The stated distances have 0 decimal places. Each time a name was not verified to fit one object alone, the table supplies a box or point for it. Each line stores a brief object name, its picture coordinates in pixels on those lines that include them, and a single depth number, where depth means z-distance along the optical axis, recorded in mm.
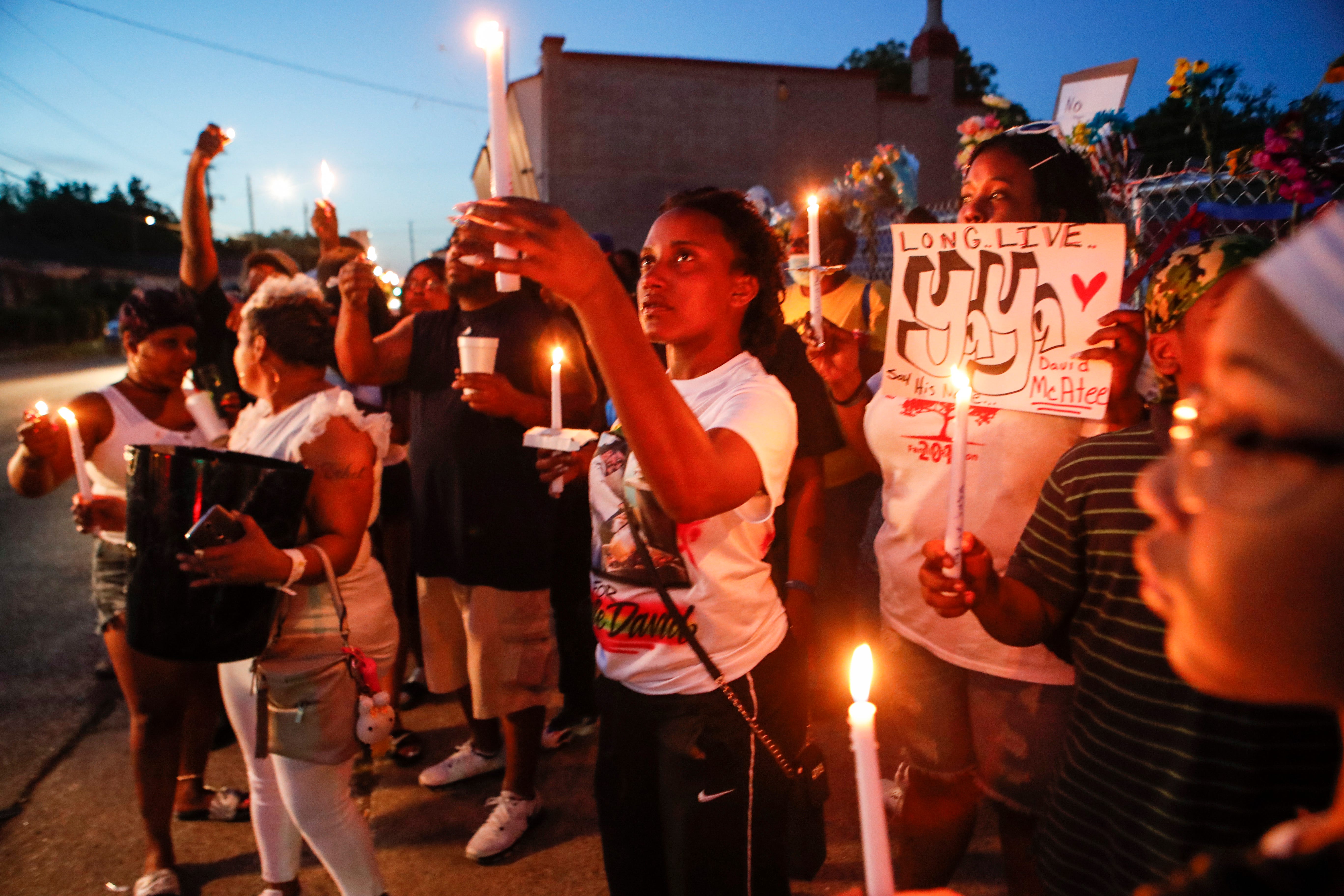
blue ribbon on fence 2221
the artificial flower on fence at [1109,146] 2682
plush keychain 2389
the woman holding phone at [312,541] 2438
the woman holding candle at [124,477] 2857
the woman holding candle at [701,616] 1782
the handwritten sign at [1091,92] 3221
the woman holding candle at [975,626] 2039
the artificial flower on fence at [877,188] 4668
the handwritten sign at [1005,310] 1831
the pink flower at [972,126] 2902
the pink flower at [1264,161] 2092
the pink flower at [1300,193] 2062
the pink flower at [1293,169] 2061
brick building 16562
